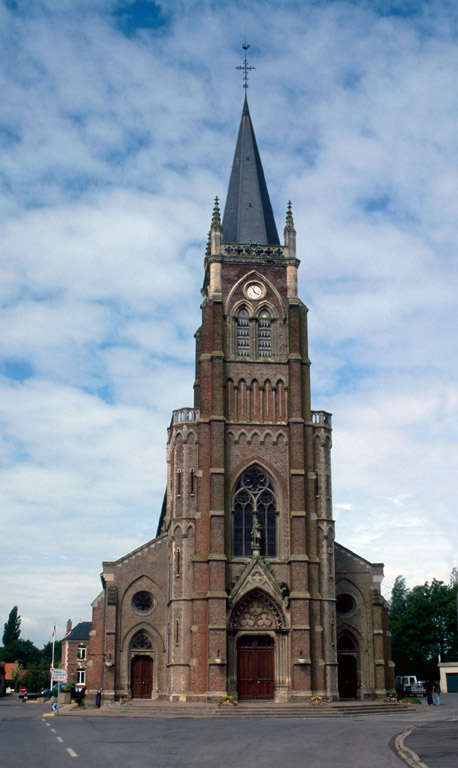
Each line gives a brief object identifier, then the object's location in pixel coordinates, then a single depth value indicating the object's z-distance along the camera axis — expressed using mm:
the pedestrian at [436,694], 48928
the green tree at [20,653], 135750
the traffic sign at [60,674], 39538
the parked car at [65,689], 58041
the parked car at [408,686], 66188
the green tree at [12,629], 146375
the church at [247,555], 45438
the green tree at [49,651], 161300
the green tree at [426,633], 80250
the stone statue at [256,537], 46750
